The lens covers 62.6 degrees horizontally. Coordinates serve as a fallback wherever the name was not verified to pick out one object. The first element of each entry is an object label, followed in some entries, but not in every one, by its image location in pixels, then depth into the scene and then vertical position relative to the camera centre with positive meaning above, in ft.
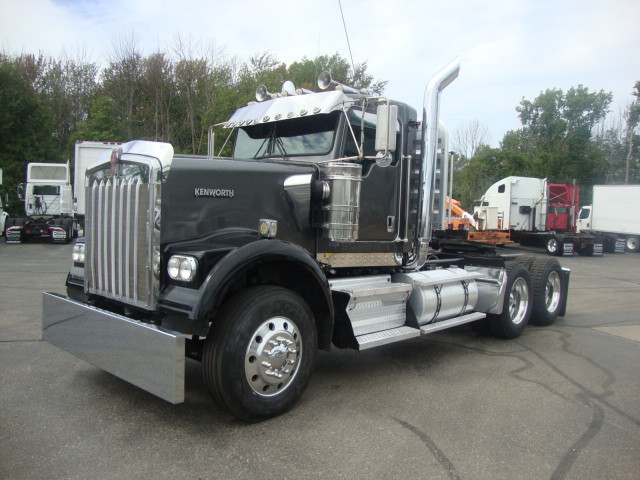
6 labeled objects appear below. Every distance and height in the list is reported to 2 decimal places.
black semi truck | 11.91 -1.07
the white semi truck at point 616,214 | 87.92 +1.30
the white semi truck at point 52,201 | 62.13 +0.70
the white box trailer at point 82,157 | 61.26 +5.95
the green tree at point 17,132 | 91.50 +13.22
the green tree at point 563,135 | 135.23 +24.84
